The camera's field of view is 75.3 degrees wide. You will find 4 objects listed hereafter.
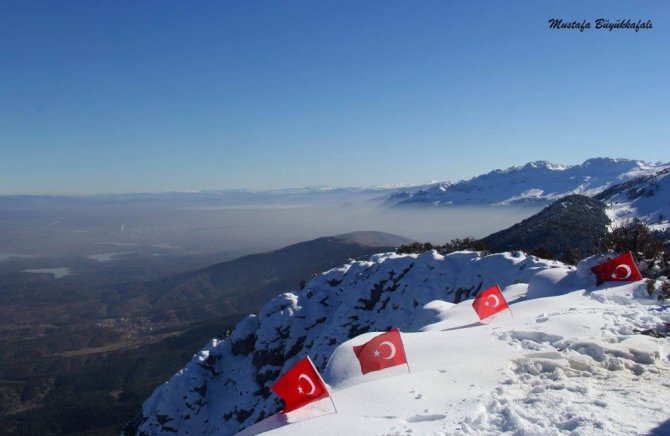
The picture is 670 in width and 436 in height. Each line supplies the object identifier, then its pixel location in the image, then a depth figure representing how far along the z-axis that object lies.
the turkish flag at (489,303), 19.48
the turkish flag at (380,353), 13.12
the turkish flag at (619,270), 21.56
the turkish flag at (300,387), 11.16
